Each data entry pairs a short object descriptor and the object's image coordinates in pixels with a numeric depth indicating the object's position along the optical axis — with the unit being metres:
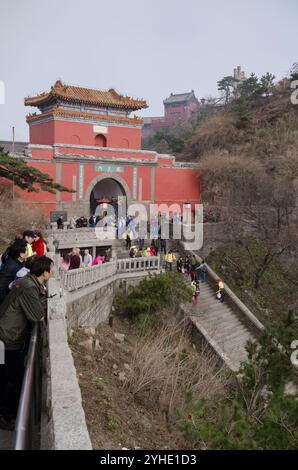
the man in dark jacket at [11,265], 4.47
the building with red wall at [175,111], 60.16
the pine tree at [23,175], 14.60
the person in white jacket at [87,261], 12.22
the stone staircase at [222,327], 12.94
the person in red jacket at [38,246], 8.64
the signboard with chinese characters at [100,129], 24.66
